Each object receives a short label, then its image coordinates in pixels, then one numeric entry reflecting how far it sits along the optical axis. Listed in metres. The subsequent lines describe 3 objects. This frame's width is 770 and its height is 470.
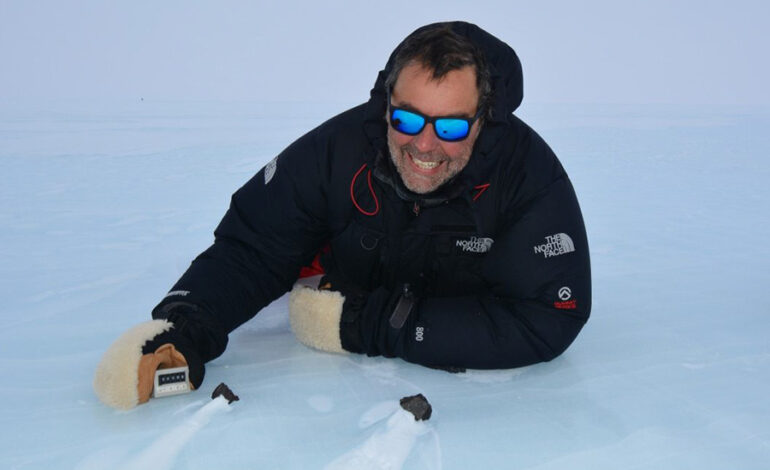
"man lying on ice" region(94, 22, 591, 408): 2.02
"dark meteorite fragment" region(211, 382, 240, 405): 1.84
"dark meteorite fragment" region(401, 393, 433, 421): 1.79
